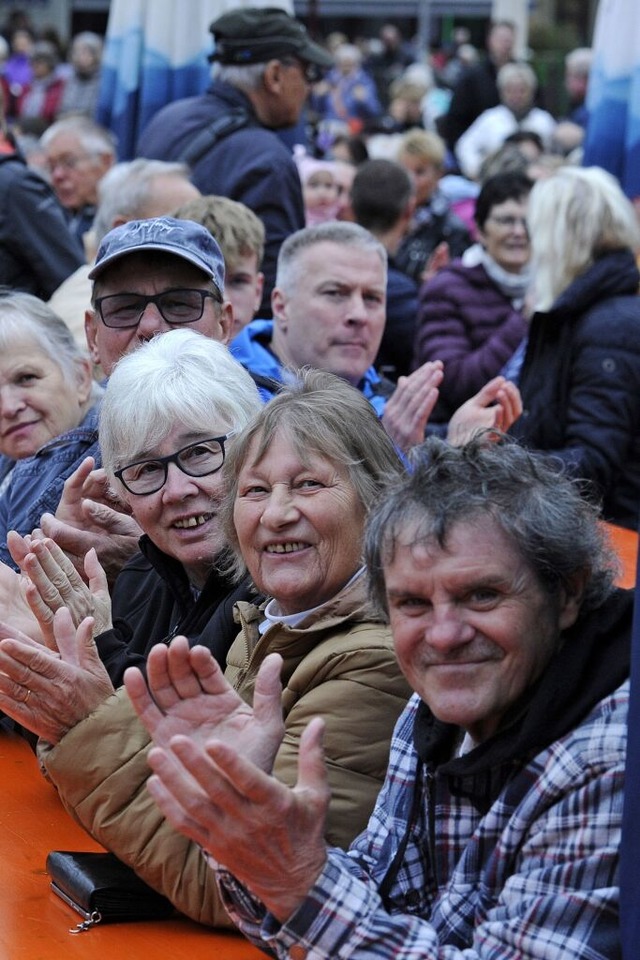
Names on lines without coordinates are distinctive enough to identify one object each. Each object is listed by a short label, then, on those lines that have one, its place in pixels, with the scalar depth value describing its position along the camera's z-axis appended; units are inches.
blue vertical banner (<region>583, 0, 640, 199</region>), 573.3
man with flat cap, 461.7
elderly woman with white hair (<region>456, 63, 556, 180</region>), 1071.0
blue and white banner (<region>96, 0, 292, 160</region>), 637.9
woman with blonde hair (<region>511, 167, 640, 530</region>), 397.1
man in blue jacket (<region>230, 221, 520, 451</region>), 373.7
